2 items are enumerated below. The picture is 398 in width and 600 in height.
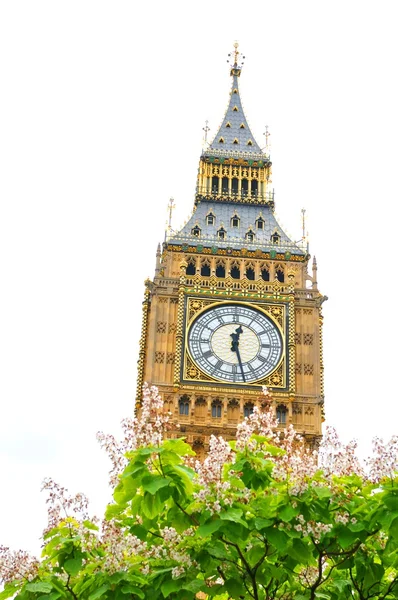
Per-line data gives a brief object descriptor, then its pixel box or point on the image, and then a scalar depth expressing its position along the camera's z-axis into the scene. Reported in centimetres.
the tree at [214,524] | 1744
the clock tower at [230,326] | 5350
